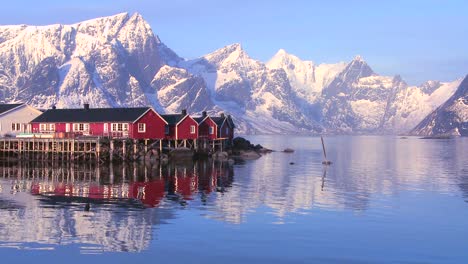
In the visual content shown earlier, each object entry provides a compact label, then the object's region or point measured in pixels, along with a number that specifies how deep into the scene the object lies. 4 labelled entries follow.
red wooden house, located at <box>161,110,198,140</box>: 105.94
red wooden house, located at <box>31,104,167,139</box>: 96.25
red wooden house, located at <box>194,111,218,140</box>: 115.56
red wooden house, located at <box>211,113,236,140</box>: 124.56
